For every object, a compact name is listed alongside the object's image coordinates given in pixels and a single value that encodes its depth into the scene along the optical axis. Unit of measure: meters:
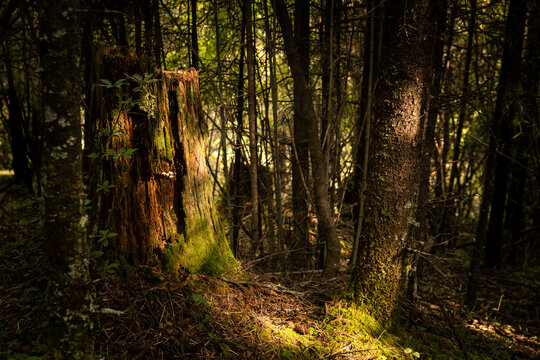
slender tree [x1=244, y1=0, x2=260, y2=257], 3.55
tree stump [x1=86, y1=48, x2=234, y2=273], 2.44
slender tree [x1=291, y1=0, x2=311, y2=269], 4.32
